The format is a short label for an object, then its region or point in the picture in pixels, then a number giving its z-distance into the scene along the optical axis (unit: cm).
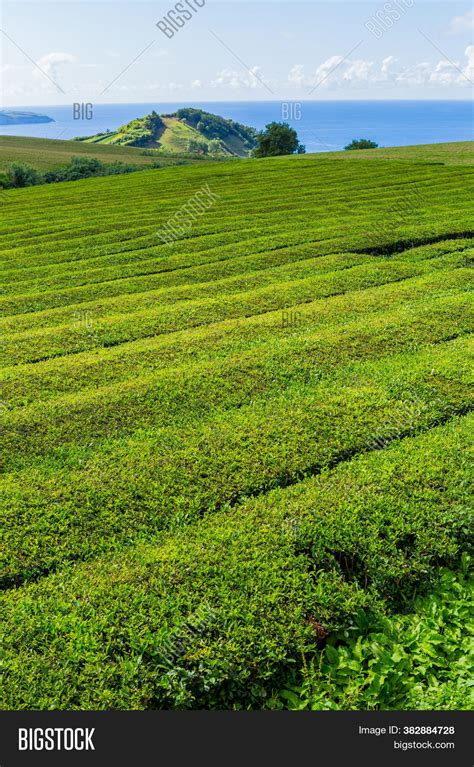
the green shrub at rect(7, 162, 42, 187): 5112
